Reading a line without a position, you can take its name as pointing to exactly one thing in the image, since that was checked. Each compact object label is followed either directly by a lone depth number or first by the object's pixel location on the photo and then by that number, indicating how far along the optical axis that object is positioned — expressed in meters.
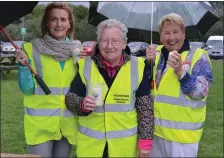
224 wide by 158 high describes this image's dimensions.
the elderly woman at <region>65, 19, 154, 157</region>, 3.08
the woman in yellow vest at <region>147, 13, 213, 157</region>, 3.24
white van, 30.44
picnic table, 14.89
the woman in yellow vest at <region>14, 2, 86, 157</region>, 3.45
